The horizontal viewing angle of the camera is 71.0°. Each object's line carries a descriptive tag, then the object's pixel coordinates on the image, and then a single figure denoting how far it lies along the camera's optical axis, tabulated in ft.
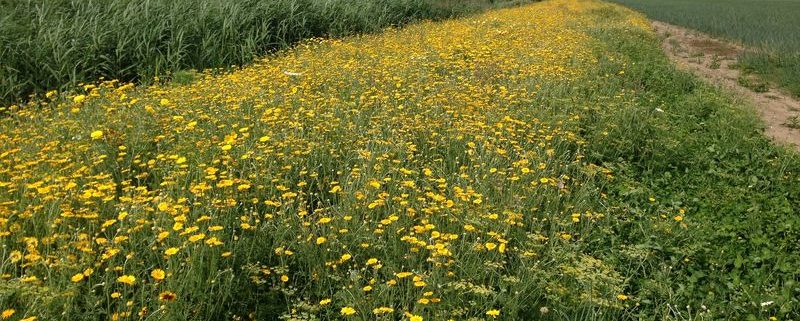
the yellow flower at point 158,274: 8.04
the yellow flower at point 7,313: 7.25
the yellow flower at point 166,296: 7.80
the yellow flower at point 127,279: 7.71
